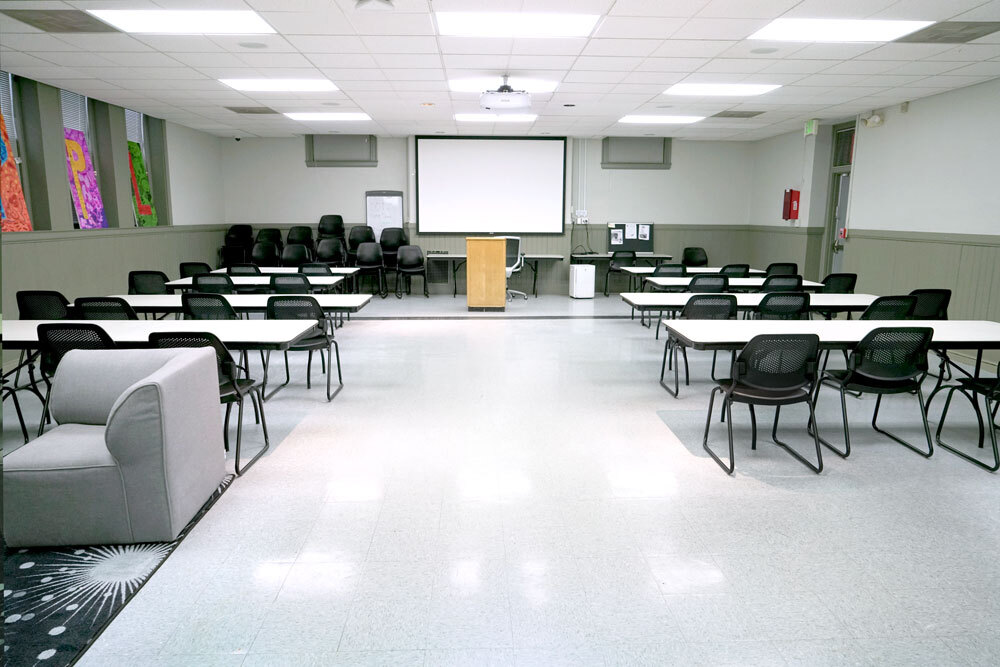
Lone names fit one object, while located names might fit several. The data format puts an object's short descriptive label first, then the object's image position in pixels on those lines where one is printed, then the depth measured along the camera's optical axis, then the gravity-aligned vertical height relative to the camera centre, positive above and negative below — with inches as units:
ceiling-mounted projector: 269.4 +47.8
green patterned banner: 376.2 +12.5
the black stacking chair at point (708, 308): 223.0 -30.1
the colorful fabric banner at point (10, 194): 268.8 +6.0
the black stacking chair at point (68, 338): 154.6 -30.2
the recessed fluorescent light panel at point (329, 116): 373.9 +56.0
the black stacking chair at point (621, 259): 460.8 -28.8
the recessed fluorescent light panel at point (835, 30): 197.6 +58.9
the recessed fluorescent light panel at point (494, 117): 377.4 +57.4
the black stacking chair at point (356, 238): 463.5 -16.7
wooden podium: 376.8 -31.8
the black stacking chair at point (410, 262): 443.2 -31.5
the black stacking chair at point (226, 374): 149.5 -39.3
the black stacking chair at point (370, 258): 441.1 -29.0
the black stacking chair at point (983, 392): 155.9 -41.5
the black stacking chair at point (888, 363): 155.2 -34.1
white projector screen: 470.3 +22.3
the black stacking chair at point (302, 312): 207.0 -31.4
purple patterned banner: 321.7 +13.6
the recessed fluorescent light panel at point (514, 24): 195.0 +58.4
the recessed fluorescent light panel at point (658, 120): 381.1 +57.7
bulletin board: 489.4 -13.0
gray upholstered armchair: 112.4 -45.6
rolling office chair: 413.4 -24.1
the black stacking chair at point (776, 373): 149.1 -35.6
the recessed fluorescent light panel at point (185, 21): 191.3 +56.8
